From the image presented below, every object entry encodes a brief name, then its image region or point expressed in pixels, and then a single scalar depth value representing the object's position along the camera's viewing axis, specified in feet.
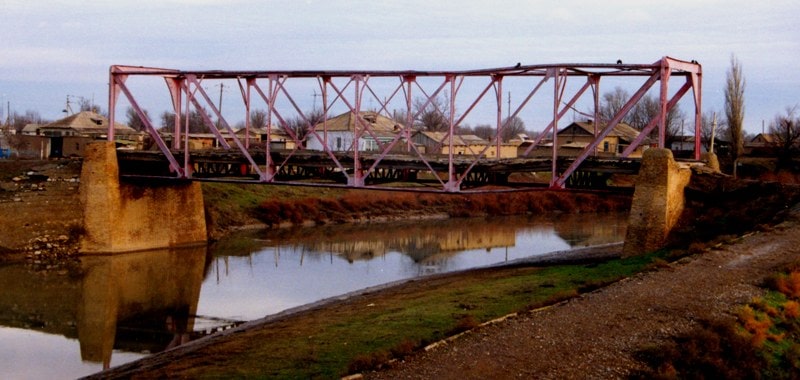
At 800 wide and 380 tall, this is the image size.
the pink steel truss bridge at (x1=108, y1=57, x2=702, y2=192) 123.24
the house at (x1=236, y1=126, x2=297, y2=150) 300.40
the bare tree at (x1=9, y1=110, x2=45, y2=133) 455.18
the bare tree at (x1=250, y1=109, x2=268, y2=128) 557.25
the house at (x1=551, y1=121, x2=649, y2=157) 249.55
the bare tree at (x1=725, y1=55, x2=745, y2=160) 230.27
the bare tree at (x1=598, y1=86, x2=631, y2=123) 381.85
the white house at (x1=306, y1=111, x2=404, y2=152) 279.69
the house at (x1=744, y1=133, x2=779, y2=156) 246.47
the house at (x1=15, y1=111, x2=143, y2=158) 217.56
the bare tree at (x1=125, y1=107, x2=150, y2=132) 498.69
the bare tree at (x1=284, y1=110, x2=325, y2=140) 377.09
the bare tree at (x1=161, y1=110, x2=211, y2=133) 438.81
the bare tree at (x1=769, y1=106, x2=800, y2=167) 229.25
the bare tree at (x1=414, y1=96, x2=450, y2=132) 360.11
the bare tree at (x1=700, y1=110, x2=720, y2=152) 295.26
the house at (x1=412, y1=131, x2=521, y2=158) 297.33
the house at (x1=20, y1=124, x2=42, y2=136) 354.64
